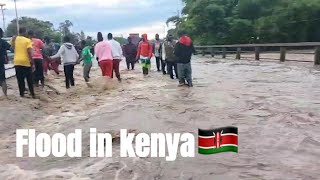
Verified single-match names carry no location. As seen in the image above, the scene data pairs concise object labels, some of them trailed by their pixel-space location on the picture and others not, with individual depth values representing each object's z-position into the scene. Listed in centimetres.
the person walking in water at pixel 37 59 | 742
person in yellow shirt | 631
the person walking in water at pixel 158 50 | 1099
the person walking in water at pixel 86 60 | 866
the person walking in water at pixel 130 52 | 1325
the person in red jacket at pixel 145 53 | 1065
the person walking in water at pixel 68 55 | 780
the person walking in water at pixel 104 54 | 818
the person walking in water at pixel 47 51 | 955
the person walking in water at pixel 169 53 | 954
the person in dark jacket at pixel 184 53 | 768
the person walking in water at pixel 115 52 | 876
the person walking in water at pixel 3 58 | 632
